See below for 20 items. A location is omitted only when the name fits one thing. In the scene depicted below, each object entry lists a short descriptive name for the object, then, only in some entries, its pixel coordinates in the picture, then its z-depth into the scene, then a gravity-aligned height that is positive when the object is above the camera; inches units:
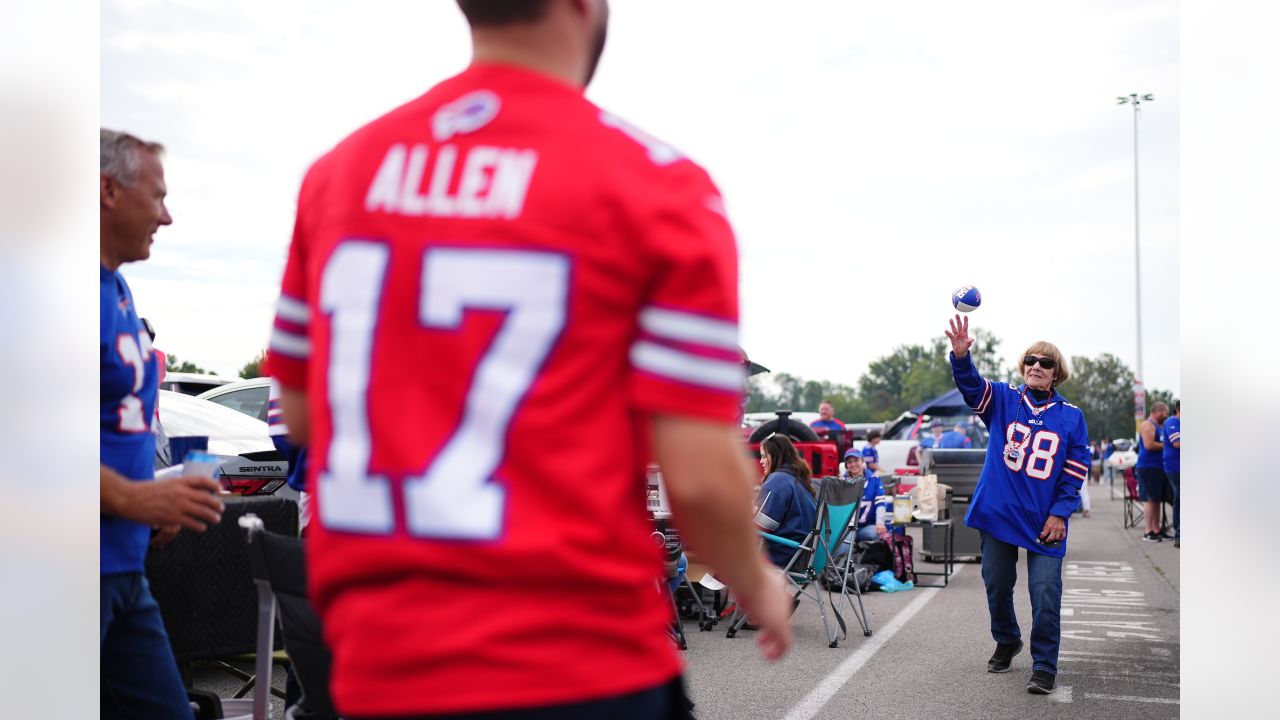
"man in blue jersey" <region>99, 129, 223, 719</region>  107.8 -10.7
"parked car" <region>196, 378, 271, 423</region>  482.9 -12.7
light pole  1269.2 +171.5
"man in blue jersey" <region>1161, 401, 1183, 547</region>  644.7 -51.8
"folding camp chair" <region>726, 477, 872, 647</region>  339.6 -52.4
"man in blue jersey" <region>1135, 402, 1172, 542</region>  696.4 -62.5
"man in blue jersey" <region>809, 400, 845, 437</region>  787.4 -39.6
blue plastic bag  469.7 -87.7
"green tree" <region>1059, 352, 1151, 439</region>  4552.2 -106.5
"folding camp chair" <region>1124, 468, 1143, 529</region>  854.9 -106.8
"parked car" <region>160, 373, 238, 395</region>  631.8 -8.8
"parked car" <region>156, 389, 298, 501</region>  283.7 -20.1
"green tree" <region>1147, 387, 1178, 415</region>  3979.1 -110.1
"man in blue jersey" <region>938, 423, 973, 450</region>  741.9 -48.6
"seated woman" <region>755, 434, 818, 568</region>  349.4 -43.7
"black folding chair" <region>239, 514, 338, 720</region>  126.3 -27.2
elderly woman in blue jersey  279.9 -29.7
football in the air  301.4 +16.9
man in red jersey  51.7 -2.2
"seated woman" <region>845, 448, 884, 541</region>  460.1 -53.5
